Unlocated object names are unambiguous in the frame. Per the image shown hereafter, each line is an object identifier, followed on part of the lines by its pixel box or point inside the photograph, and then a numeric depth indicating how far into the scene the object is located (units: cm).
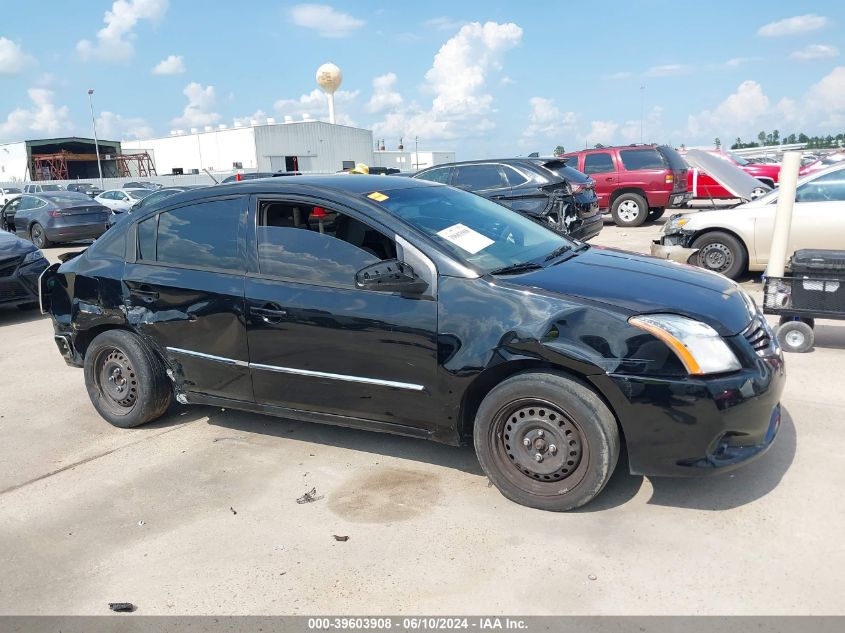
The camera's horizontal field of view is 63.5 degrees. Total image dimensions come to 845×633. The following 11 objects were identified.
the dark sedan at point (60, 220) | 1669
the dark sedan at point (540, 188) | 1045
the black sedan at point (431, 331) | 321
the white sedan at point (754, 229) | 799
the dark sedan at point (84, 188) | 3295
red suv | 1534
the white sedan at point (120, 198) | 2533
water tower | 6397
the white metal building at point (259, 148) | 5928
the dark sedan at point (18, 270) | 874
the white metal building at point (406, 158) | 7769
